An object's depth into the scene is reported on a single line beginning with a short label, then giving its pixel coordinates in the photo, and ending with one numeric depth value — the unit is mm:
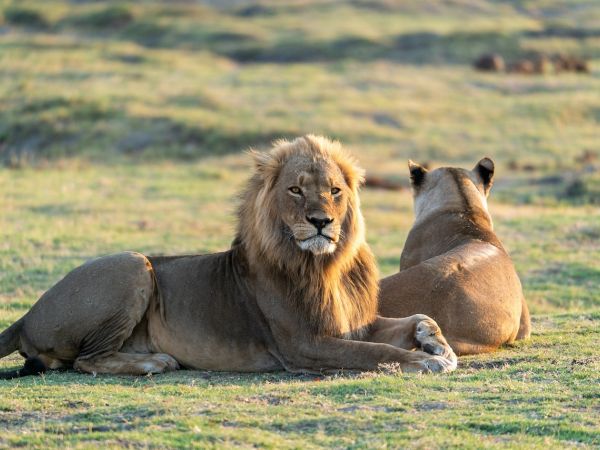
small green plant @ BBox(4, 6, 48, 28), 122125
